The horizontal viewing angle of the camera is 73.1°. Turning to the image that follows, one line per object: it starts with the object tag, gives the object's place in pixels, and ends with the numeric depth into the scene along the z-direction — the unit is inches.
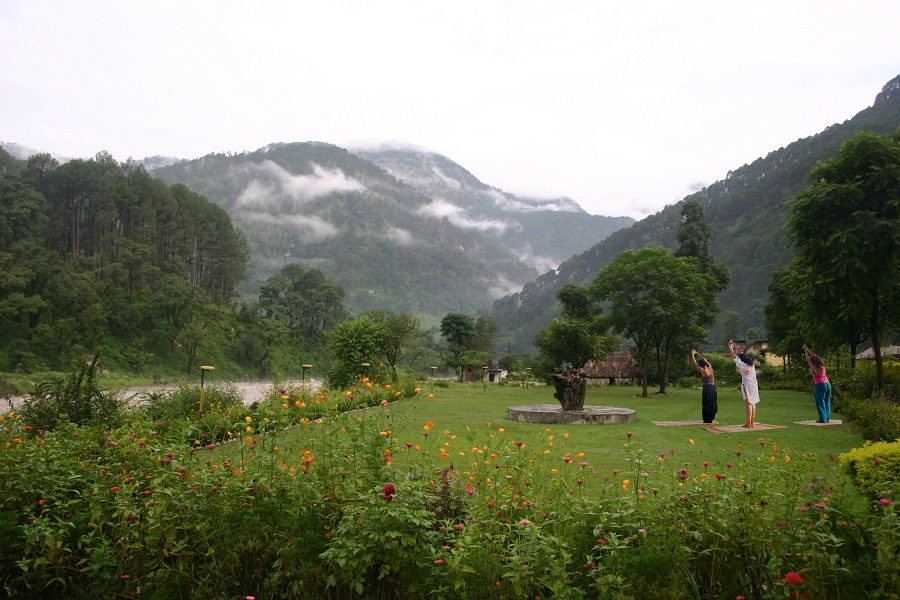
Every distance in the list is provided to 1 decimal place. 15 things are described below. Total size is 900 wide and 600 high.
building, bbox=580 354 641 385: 2080.5
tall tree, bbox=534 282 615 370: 1662.2
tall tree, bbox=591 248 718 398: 1119.0
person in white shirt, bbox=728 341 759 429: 512.4
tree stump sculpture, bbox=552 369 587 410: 660.7
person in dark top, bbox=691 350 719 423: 563.2
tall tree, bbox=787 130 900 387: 652.1
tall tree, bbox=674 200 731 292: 2084.2
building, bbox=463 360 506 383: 2551.2
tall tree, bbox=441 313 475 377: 2817.4
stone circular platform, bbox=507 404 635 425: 618.2
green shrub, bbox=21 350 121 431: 374.6
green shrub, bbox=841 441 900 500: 218.8
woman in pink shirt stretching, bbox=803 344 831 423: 546.3
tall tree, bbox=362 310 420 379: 1519.4
